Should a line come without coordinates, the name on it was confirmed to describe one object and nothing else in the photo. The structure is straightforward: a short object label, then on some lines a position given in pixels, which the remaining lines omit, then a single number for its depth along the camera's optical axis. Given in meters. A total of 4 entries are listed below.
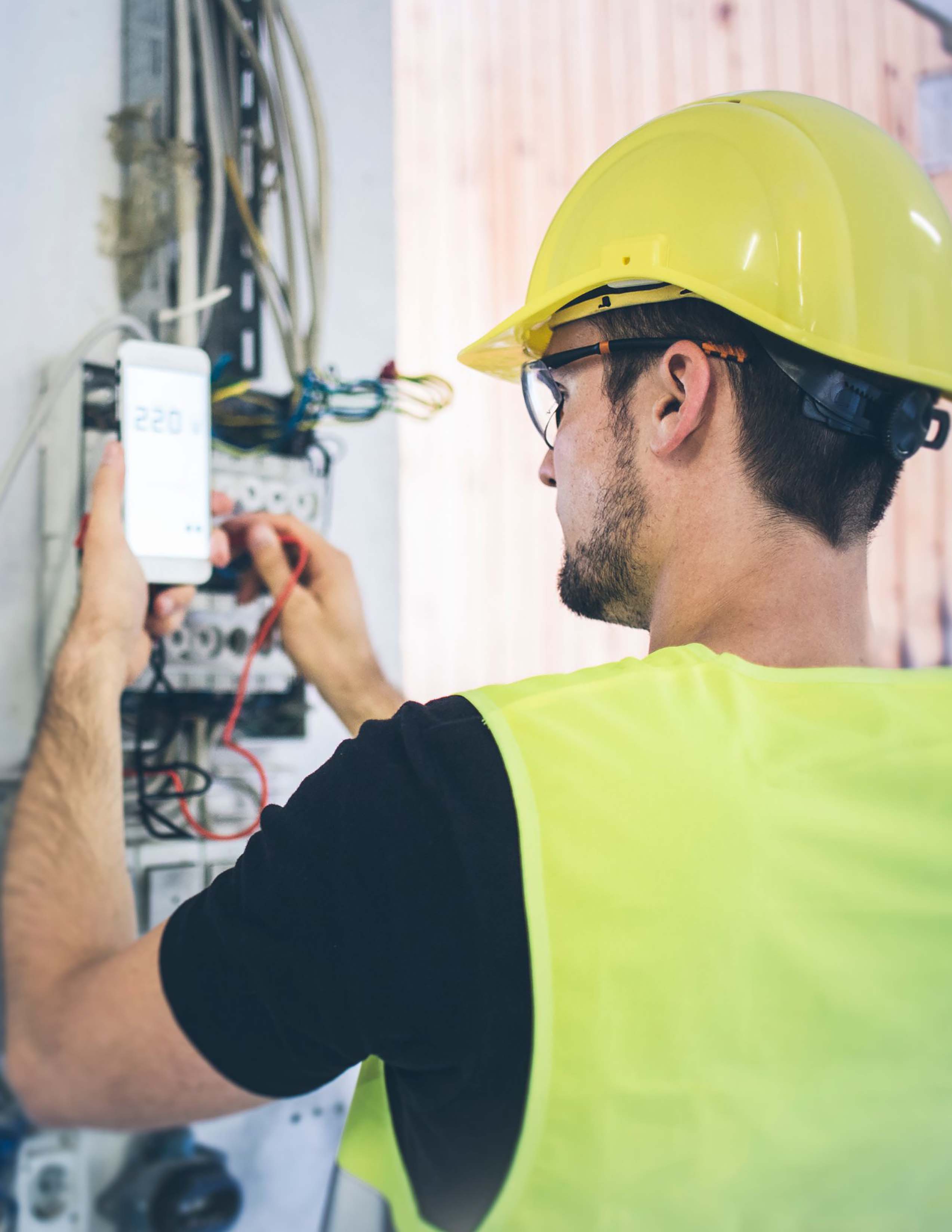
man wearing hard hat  0.64
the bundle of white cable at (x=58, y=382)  1.15
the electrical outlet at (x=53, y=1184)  1.07
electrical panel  1.17
